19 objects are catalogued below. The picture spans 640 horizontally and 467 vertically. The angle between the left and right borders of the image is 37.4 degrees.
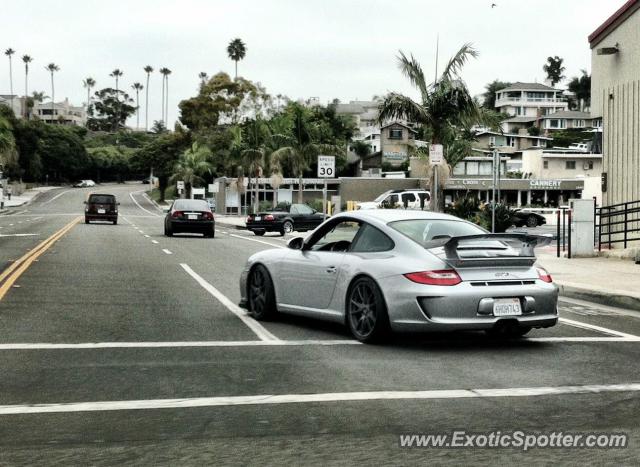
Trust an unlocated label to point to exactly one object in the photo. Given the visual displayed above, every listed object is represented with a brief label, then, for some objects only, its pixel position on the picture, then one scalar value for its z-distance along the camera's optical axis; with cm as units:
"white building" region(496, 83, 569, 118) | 14875
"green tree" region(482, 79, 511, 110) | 16212
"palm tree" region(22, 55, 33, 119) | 18350
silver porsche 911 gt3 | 946
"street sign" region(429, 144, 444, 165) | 2551
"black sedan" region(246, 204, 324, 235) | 4206
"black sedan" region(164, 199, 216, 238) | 3666
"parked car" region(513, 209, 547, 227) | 5128
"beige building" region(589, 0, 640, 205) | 2538
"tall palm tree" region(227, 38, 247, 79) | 13700
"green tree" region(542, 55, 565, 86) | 18000
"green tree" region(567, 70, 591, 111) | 16025
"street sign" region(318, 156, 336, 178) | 3291
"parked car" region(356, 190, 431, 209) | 6162
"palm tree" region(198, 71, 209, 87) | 16100
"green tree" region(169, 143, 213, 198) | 11146
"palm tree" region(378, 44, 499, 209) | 3088
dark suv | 5044
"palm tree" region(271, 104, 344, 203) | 6156
